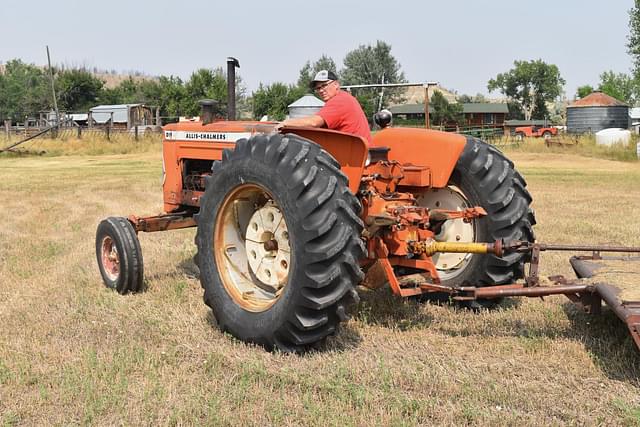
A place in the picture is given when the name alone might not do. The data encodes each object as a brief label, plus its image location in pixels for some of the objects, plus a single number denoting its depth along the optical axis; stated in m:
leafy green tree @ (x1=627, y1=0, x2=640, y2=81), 49.03
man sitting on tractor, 4.63
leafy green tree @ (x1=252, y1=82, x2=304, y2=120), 54.41
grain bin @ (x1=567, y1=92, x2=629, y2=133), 56.75
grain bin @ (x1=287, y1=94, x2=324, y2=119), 33.47
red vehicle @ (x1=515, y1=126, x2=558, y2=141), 51.56
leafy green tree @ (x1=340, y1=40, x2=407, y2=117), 80.06
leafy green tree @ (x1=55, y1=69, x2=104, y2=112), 69.75
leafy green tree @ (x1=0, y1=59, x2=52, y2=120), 70.50
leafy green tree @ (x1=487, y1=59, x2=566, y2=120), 103.06
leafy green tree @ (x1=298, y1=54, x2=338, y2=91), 84.69
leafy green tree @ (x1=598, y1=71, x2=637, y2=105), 104.81
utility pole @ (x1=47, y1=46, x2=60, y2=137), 35.70
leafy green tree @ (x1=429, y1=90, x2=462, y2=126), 68.62
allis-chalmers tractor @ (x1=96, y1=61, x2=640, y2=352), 3.86
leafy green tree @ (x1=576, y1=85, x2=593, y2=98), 113.69
